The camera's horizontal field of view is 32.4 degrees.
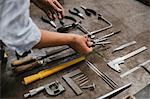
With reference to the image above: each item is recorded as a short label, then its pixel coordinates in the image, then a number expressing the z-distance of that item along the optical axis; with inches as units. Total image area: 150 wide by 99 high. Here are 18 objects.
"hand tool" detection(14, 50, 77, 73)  42.9
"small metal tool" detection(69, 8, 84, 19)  59.2
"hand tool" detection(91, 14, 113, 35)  55.2
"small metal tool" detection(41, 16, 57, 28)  55.2
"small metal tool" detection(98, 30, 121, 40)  54.0
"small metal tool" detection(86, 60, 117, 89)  44.1
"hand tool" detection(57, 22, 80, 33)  53.7
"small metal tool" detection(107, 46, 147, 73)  47.2
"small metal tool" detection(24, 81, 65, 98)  40.2
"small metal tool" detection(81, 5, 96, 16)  60.2
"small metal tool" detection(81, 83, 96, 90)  42.8
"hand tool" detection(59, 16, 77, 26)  56.5
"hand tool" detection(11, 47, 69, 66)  43.5
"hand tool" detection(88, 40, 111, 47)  50.7
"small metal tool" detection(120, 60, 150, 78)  46.5
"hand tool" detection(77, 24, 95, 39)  53.6
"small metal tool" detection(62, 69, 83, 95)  41.8
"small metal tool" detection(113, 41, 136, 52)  51.4
